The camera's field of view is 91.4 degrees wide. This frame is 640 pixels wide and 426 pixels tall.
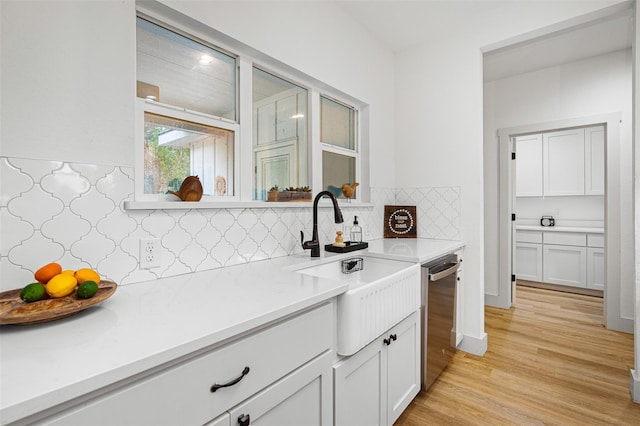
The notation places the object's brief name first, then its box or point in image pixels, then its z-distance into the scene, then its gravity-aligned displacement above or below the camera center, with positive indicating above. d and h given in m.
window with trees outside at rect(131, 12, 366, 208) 1.43 +0.51
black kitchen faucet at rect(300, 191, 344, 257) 1.84 -0.16
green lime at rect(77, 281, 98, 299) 0.89 -0.23
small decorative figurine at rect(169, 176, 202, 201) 1.44 +0.10
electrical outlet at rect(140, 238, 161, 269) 1.29 -0.18
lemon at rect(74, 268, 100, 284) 0.96 -0.20
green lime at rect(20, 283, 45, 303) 0.86 -0.22
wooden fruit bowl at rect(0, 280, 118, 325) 0.77 -0.25
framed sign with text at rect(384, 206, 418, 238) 2.87 -0.12
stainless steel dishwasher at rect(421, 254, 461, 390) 1.91 -0.70
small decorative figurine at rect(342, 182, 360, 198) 2.50 +0.16
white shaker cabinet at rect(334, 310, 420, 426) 1.27 -0.80
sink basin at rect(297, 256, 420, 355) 1.23 -0.41
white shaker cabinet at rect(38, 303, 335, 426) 0.65 -0.45
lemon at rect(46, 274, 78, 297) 0.89 -0.21
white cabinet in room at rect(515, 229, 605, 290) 4.08 -0.69
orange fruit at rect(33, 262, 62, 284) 0.93 -0.19
